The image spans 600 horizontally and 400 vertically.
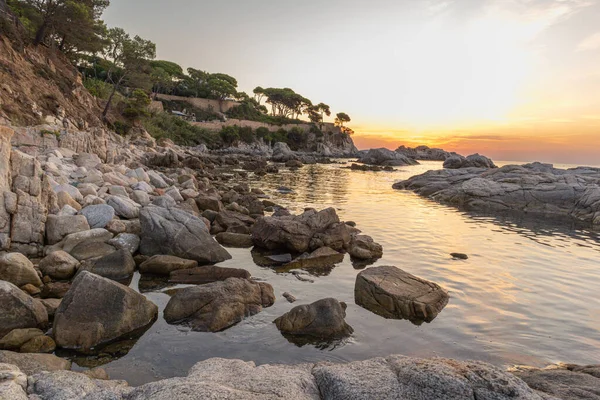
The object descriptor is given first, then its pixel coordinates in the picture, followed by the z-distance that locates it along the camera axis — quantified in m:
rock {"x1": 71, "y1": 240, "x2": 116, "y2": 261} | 10.83
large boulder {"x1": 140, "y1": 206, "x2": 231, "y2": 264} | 12.00
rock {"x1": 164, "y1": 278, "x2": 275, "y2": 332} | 8.07
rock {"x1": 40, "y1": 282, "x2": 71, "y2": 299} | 8.84
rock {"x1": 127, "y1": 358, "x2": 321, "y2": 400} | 3.84
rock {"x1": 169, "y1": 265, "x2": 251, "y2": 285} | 10.60
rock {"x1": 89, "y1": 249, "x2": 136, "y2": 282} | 10.35
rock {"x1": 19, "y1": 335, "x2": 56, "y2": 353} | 6.59
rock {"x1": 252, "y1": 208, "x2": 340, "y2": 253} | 14.05
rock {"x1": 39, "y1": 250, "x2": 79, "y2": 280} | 9.82
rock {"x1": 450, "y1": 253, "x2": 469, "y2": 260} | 14.99
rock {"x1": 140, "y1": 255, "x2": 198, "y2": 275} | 10.93
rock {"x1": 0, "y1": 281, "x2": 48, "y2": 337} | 7.04
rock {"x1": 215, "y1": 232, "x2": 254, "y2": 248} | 14.77
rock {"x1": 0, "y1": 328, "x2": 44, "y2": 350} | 6.49
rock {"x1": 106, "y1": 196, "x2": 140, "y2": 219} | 14.24
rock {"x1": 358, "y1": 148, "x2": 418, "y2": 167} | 92.62
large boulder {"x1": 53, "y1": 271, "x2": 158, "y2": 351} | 6.93
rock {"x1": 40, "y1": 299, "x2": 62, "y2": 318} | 7.75
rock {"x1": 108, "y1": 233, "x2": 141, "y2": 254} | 11.81
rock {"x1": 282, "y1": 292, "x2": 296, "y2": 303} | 9.79
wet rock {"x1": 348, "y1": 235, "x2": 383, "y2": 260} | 14.06
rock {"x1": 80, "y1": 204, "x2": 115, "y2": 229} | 12.70
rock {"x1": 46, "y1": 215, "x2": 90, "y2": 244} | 11.45
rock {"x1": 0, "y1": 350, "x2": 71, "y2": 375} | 5.48
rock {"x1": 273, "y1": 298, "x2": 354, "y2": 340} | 8.02
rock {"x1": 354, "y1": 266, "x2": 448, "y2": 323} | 9.26
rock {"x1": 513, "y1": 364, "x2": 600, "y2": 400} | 4.58
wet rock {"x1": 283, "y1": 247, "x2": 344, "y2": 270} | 12.88
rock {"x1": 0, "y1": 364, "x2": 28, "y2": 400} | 3.71
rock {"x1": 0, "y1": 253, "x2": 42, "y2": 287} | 8.77
